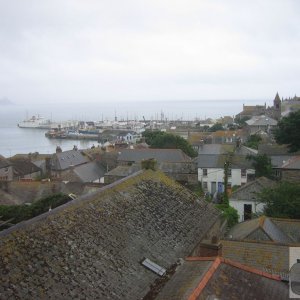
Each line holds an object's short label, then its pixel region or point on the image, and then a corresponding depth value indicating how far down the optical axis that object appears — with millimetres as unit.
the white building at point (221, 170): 42312
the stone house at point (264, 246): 16172
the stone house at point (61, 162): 60938
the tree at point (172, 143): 68750
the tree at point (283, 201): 25922
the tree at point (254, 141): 65250
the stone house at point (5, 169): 54366
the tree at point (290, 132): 43850
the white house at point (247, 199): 30828
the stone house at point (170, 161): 47578
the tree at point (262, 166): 40094
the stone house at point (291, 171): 33469
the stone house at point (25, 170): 59322
